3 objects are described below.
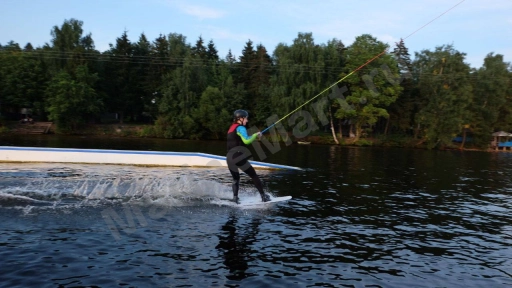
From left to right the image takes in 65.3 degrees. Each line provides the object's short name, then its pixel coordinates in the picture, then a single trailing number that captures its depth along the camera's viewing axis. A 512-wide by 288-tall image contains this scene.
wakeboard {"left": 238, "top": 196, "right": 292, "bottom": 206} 12.00
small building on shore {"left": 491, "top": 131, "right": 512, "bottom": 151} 60.26
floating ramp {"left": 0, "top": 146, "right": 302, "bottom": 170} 20.36
